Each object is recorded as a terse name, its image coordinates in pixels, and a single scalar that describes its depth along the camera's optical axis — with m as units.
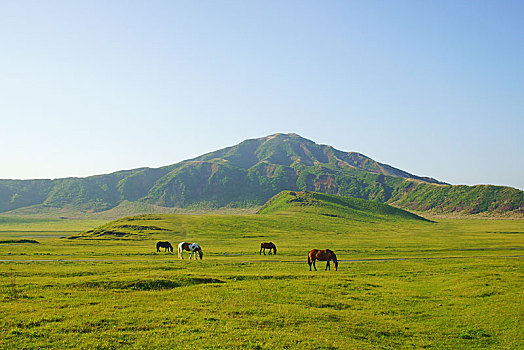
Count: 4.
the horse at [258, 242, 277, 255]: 68.88
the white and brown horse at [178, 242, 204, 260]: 59.06
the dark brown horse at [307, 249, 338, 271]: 46.19
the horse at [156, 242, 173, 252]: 74.66
